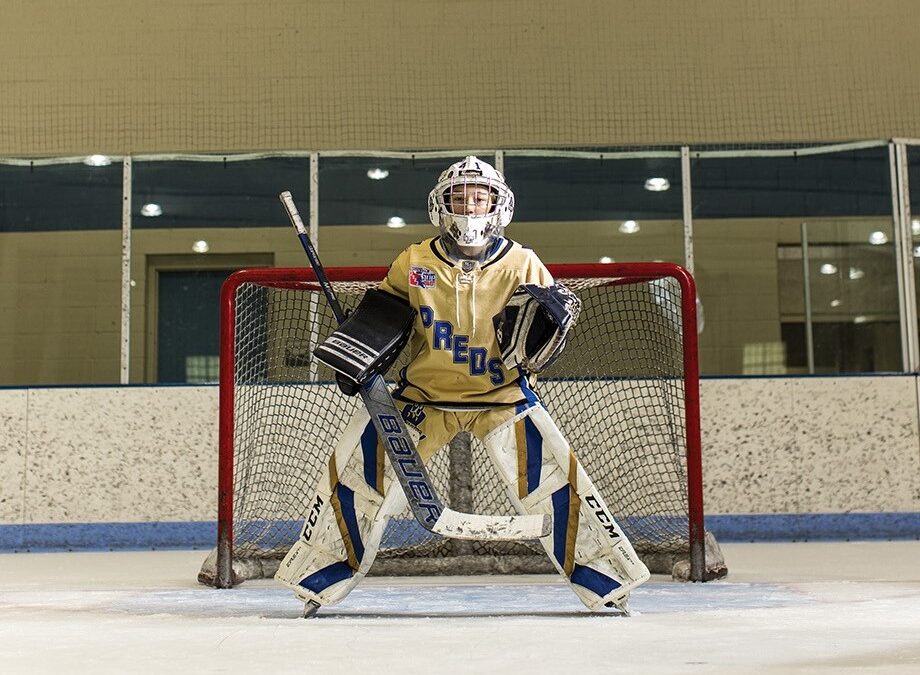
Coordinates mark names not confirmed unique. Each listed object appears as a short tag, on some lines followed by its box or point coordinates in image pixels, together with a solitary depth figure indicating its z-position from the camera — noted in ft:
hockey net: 11.95
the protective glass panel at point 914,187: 17.51
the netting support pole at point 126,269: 17.38
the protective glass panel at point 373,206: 18.16
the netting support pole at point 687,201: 17.97
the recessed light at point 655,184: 18.43
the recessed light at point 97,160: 18.30
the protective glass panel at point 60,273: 18.12
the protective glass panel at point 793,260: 17.81
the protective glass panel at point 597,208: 18.40
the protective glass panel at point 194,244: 17.69
